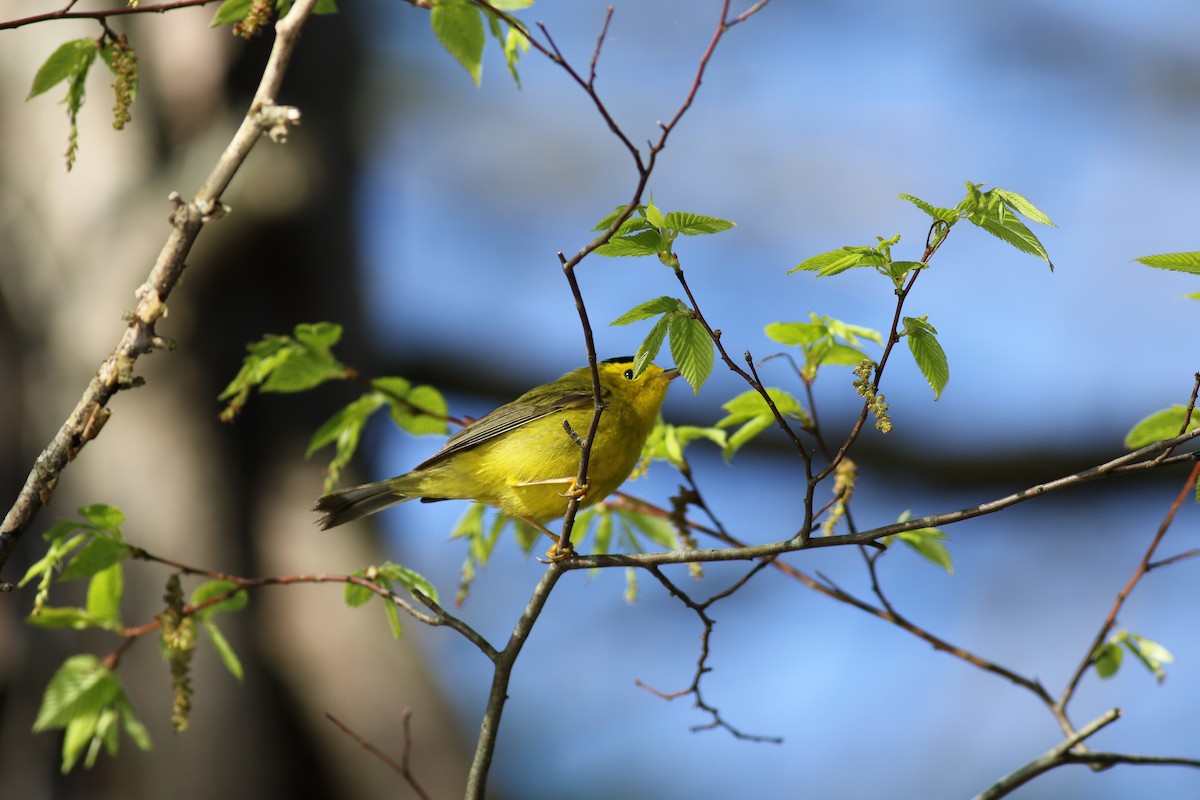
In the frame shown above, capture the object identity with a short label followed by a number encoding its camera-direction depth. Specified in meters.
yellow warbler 7.06
